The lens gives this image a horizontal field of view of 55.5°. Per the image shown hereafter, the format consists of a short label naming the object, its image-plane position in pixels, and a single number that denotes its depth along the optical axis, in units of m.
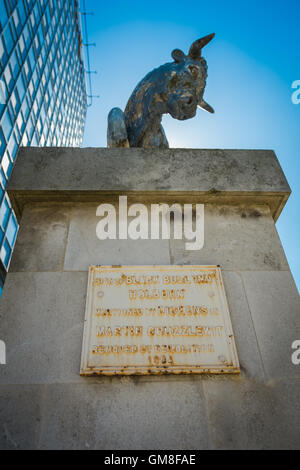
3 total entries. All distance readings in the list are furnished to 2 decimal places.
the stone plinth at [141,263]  2.11
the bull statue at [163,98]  4.18
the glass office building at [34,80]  19.69
